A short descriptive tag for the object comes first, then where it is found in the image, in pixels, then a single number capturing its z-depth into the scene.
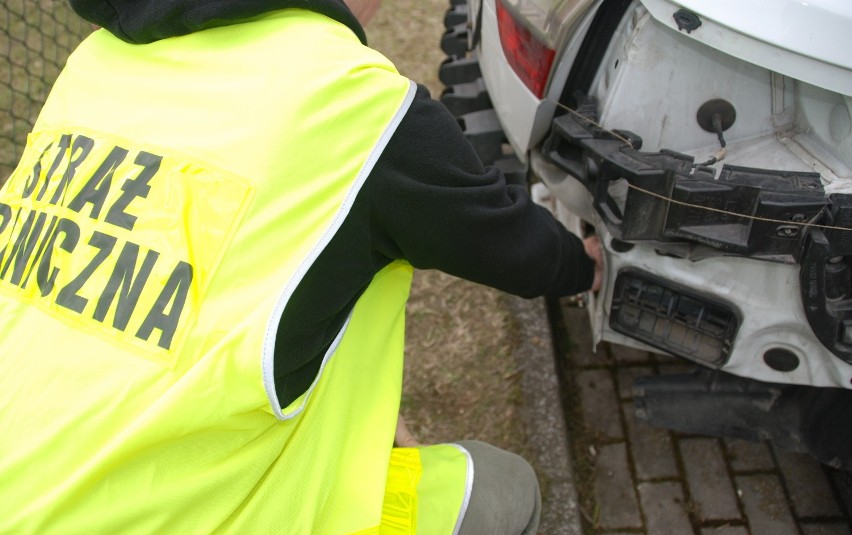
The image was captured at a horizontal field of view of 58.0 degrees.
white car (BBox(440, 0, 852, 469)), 1.45
